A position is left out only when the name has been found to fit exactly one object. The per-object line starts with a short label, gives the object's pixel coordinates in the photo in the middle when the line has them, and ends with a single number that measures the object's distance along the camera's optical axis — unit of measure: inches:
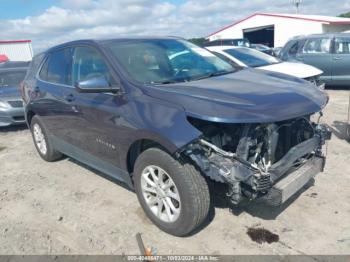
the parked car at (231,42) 1004.8
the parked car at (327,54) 414.6
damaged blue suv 114.2
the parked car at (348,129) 226.1
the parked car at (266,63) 306.0
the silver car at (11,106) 321.4
